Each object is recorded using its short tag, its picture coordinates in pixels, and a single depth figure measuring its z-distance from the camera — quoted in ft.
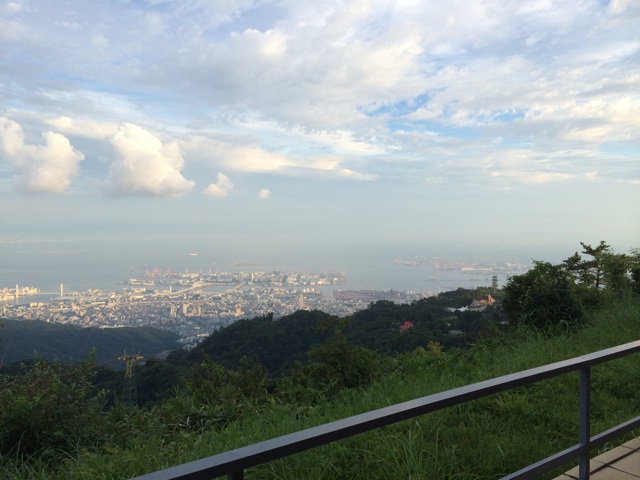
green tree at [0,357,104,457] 14.97
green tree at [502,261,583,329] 29.71
